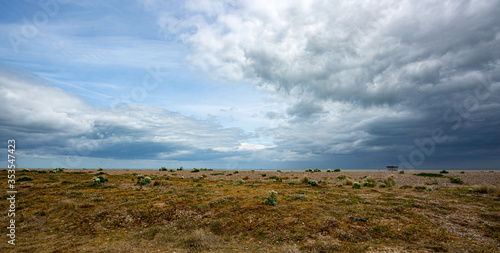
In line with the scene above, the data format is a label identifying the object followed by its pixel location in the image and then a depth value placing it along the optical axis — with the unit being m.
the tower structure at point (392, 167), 65.67
